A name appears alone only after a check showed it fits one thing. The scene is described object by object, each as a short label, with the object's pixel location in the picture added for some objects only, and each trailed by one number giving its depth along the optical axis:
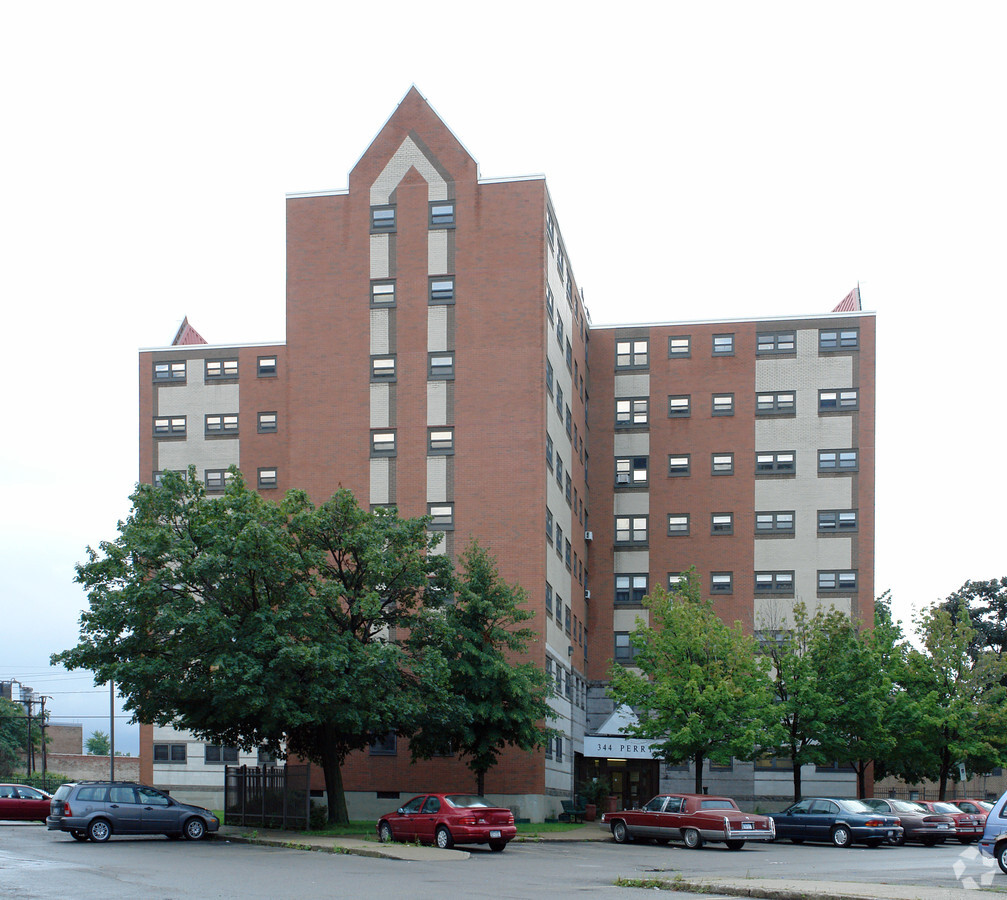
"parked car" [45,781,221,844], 32.44
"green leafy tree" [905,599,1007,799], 52.50
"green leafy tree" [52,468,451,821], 35.53
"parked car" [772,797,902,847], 38.75
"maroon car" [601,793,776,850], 35.56
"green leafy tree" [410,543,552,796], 41.84
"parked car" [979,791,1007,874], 24.73
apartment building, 51.41
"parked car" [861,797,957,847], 40.22
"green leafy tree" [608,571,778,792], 46.06
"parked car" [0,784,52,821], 46.38
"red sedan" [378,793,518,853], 31.48
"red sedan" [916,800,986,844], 41.50
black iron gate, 38.50
